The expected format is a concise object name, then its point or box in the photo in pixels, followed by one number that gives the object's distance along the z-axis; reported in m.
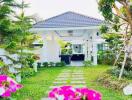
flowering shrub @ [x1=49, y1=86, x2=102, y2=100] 0.84
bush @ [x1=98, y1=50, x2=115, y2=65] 8.34
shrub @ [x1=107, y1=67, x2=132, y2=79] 4.76
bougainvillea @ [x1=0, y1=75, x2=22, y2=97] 0.96
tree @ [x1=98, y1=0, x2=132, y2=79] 4.74
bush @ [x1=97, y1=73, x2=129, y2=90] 3.85
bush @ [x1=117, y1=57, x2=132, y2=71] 5.12
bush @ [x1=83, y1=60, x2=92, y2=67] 7.97
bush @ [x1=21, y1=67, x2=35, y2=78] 5.21
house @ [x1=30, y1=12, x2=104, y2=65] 8.21
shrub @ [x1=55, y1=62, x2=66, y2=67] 8.01
